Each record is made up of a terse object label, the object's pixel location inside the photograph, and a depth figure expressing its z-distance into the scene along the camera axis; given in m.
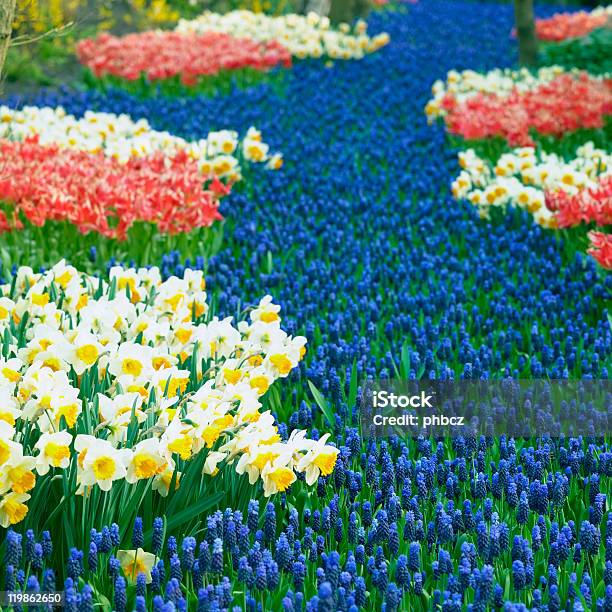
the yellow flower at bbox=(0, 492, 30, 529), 5.73
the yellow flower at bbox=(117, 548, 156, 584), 5.73
